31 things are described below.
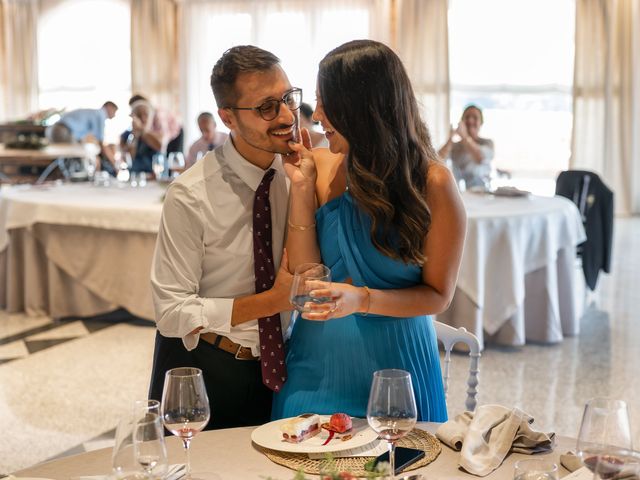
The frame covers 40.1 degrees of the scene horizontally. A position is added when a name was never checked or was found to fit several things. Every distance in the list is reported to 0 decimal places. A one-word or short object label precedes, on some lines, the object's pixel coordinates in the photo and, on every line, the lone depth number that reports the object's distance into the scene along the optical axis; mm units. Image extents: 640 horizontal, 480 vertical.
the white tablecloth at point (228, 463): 1711
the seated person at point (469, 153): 6316
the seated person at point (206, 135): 7504
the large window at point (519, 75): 11773
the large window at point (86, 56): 13773
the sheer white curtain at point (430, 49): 11805
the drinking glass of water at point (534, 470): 1493
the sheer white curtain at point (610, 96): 11172
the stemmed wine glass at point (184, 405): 1548
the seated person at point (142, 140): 7848
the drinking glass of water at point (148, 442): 1387
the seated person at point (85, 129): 9891
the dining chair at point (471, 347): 2469
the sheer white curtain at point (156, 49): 13102
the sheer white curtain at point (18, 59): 14117
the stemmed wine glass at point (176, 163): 5922
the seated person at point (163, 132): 7895
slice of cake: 1806
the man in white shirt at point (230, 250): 2148
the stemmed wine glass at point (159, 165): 6320
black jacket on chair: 6520
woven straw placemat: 1726
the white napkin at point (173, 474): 1650
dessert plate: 1768
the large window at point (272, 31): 12281
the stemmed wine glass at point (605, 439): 1369
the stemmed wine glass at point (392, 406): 1479
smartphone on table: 1706
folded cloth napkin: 1746
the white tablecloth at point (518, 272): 5113
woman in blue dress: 2047
